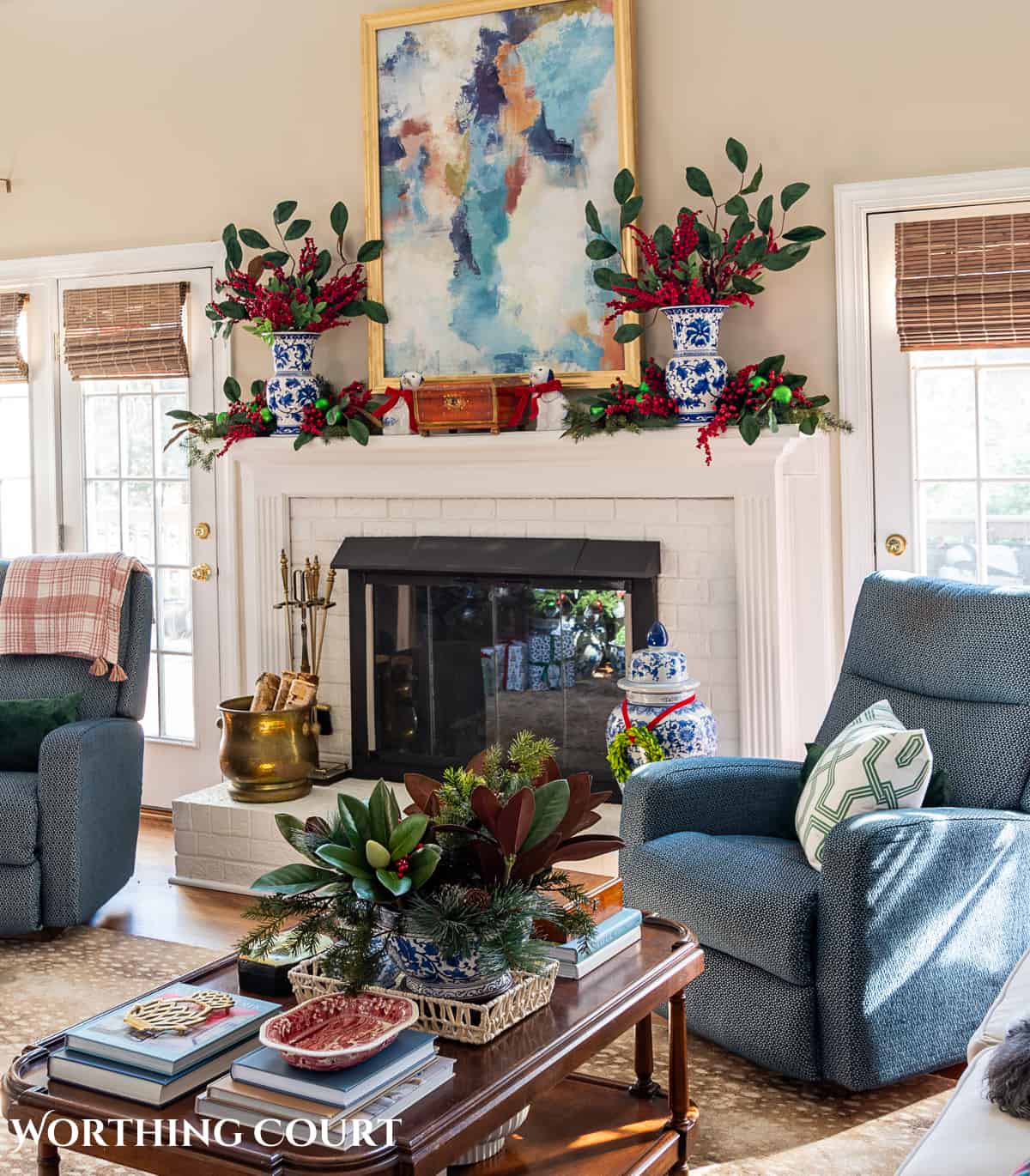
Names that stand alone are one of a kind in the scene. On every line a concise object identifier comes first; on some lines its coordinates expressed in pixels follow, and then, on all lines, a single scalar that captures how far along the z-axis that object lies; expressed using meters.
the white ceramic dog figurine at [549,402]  4.35
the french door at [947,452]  4.03
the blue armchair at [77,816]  3.87
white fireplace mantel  4.15
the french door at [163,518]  5.21
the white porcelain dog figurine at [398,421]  4.62
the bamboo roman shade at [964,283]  3.89
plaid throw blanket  4.27
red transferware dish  1.89
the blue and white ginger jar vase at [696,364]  4.06
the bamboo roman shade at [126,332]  5.16
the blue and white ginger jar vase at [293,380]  4.69
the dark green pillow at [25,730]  4.07
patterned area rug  2.62
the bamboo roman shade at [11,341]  5.52
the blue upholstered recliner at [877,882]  2.76
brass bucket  4.46
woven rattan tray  2.10
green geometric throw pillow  2.93
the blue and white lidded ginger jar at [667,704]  3.86
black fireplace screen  4.43
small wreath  3.85
